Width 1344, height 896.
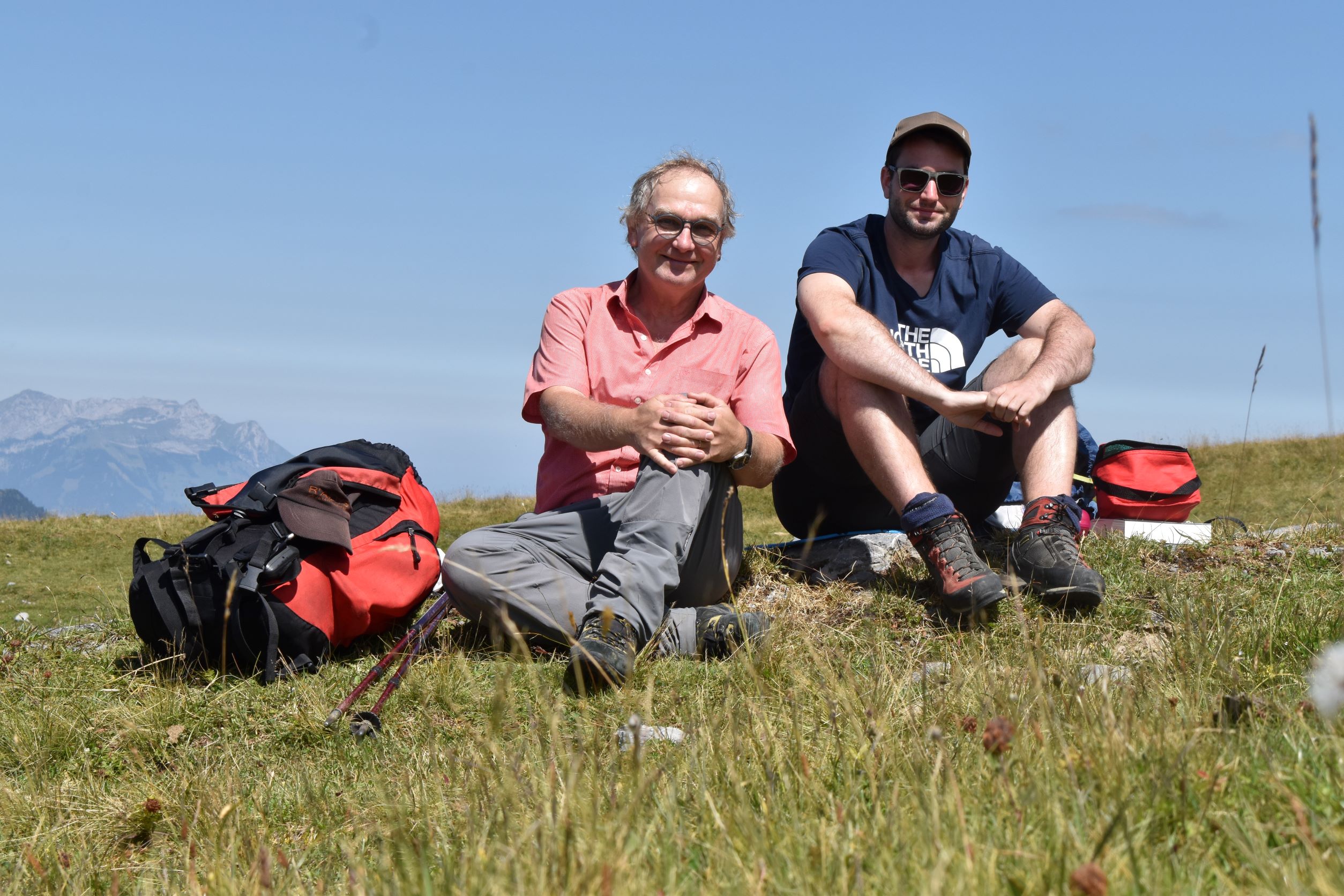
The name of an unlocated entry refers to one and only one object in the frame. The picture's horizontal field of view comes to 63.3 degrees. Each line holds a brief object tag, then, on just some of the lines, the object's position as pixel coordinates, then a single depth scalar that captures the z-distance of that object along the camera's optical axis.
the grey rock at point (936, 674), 3.68
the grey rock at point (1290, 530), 6.09
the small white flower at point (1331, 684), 1.77
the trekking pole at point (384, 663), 3.99
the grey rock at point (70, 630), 5.84
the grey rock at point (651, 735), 3.02
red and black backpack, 4.51
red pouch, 6.48
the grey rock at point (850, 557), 5.59
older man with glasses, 4.38
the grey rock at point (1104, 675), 2.83
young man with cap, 4.72
